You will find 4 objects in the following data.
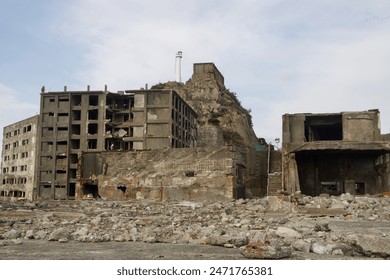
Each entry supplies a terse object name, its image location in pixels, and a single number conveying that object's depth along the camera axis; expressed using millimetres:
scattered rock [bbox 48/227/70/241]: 7944
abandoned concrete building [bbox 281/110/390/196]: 22750
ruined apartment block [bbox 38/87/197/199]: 50469
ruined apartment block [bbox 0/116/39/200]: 60031
